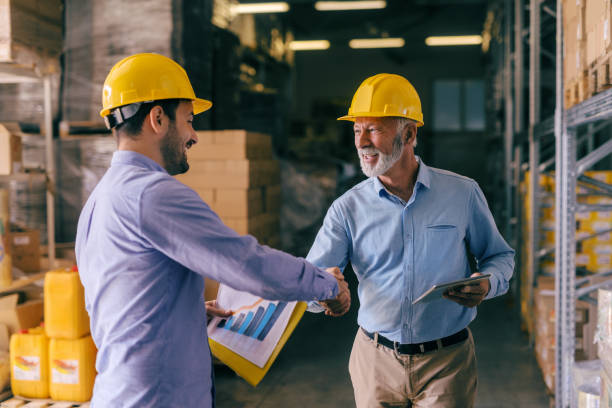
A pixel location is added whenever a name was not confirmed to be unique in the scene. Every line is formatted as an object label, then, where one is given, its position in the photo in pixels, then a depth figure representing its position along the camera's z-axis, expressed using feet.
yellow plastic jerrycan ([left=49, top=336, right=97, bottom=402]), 14.82
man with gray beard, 8.15
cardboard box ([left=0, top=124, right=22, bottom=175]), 15.46
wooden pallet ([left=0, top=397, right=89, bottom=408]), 14.70
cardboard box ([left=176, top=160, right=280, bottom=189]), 19.16
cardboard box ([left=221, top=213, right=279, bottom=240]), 19.02
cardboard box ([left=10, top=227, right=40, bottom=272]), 16.74
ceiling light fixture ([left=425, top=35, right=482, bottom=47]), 53.47
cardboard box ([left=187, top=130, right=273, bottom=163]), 19.21
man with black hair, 5.60
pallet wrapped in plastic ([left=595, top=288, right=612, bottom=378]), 8.74
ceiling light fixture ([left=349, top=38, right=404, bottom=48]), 54.89
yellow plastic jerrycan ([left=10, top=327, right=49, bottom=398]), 15.08
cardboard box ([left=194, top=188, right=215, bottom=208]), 19.34
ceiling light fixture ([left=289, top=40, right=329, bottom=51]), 55.77
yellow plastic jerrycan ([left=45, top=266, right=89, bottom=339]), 14.75
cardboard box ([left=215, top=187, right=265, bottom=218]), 19.10
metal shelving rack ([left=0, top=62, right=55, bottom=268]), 16.15
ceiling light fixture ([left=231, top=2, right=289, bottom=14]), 32.25
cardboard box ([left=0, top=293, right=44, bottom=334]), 15.94
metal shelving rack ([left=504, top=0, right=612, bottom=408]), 12.59
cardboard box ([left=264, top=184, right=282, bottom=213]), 22.26
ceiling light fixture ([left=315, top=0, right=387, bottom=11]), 36.24
